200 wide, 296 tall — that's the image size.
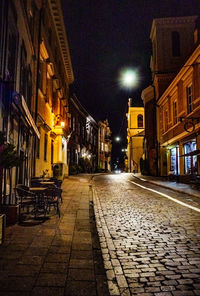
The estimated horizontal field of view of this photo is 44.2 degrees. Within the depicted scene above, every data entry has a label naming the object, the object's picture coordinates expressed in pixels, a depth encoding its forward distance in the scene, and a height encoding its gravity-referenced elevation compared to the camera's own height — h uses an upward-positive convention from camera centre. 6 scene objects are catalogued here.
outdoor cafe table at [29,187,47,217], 7.28 -1.03
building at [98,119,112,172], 53.50 +4.66
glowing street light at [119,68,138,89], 17.73 +6.48
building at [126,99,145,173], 48.09 +5.77
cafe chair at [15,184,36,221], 6.97 -0.86
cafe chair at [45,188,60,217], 7.33 -0.95
